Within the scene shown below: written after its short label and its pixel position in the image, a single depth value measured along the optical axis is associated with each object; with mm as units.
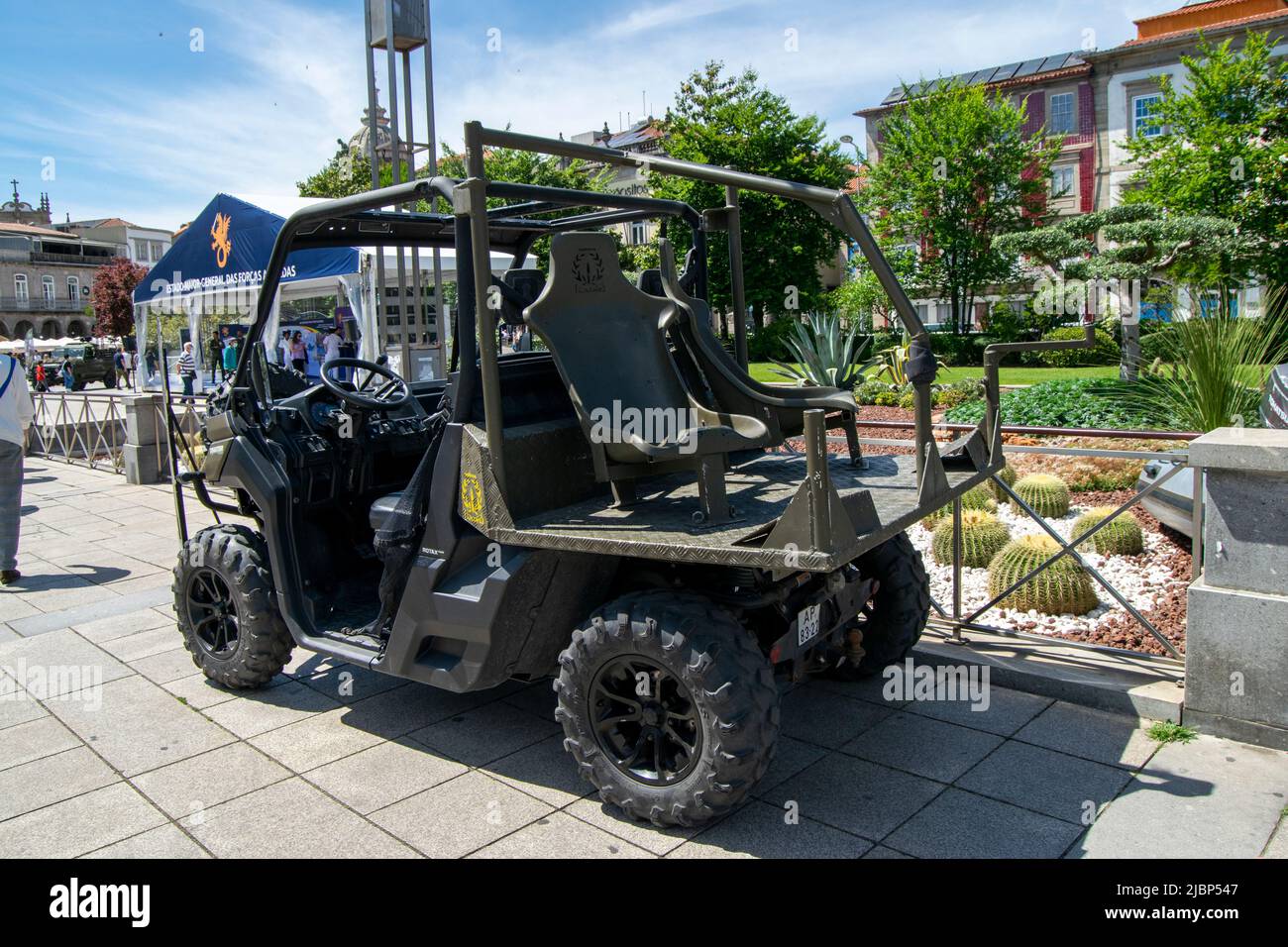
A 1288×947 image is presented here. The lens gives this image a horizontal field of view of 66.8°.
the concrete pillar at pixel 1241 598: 3973
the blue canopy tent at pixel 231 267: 12258
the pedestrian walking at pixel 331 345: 17984
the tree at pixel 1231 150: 22906
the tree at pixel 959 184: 29484
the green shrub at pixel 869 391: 13352
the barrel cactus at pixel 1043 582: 5609
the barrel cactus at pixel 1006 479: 7627
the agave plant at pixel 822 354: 8695
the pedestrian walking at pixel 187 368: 23059
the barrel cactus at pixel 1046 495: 7340
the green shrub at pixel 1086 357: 22438
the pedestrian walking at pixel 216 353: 24178
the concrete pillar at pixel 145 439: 12539
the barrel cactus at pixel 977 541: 6547
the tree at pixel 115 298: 64375
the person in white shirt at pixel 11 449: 7578
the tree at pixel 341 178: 33500
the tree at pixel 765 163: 32344
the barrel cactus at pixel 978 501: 7488
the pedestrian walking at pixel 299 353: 18125
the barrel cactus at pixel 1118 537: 6430
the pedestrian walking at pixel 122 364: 36541
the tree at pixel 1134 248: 18203
